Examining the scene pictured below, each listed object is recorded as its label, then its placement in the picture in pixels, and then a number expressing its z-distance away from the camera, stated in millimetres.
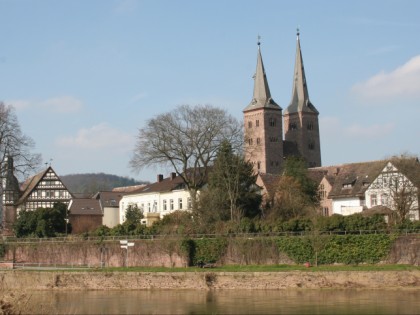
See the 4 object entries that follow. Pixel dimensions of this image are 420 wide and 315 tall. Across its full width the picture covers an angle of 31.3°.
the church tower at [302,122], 128938
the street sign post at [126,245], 51562
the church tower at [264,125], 121125
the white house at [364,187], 61844
